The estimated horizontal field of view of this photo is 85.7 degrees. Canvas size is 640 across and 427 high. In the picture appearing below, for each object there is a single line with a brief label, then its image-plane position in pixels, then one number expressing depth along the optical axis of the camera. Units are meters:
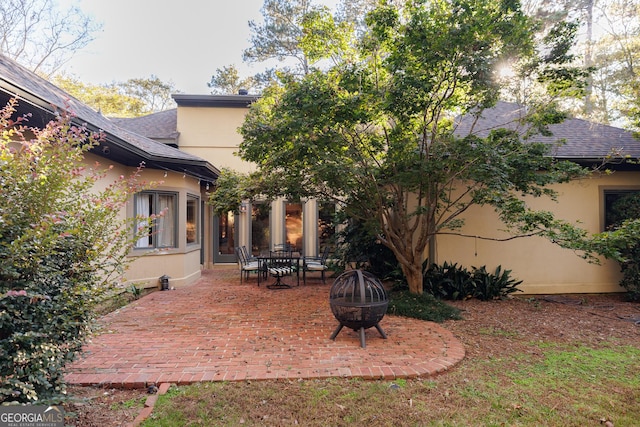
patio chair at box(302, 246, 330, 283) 9.63
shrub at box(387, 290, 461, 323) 5.99
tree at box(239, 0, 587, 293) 5.25
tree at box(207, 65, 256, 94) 21.64
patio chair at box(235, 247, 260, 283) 9.56
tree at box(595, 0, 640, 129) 12.70
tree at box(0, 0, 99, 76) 15.68
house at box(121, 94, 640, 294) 8.17
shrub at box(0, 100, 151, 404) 2.23
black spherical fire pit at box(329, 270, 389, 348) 4.50
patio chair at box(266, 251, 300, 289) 8.67
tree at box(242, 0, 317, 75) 17.27
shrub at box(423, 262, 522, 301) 7.42
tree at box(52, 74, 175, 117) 22.09
